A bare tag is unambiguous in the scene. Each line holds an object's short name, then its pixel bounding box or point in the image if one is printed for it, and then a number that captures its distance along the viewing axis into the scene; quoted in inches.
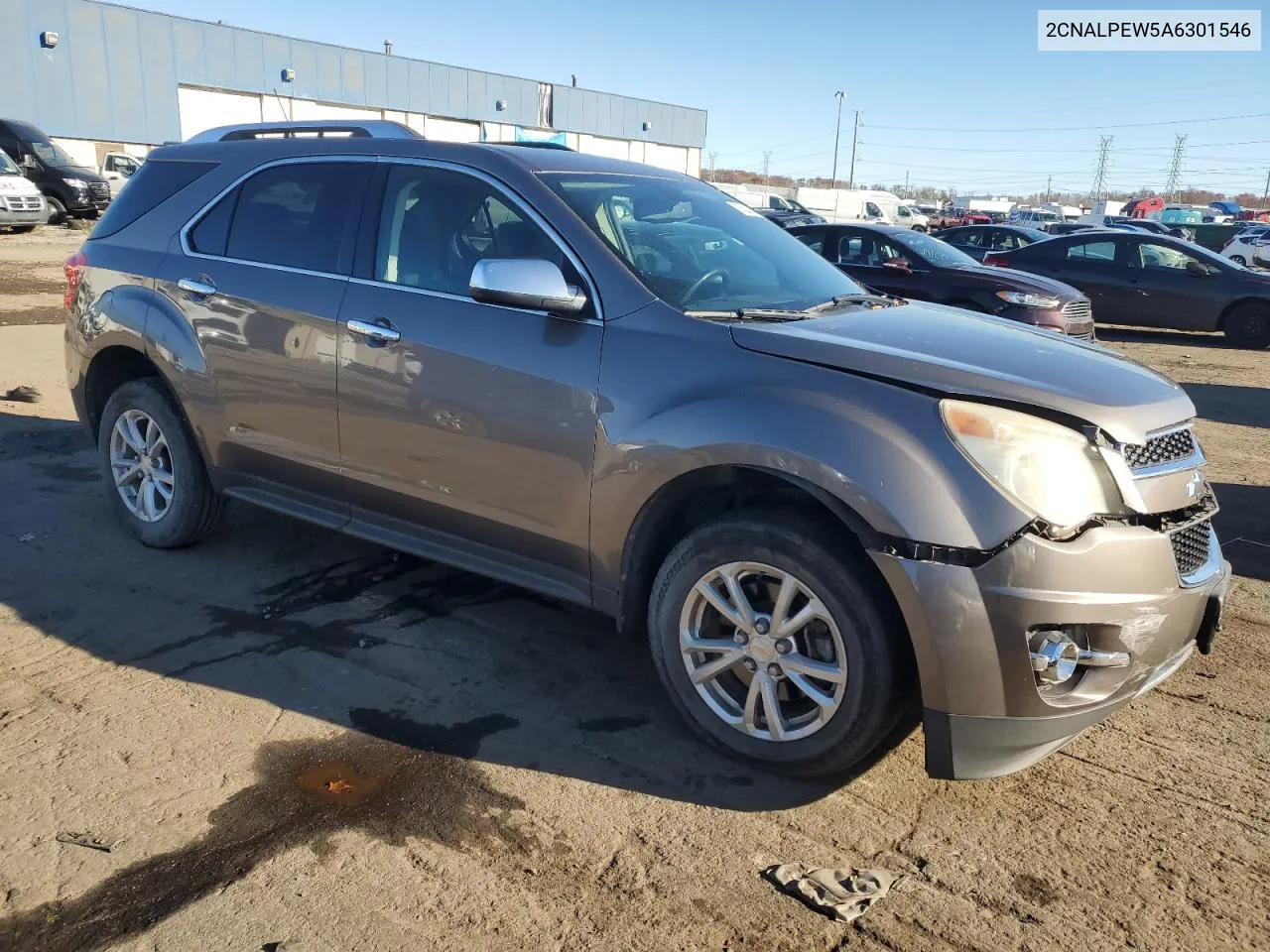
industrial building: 1428.4
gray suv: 108.3
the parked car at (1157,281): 553.0
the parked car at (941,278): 403.5
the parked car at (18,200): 867.4
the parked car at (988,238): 687.8
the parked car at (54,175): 1001.5
